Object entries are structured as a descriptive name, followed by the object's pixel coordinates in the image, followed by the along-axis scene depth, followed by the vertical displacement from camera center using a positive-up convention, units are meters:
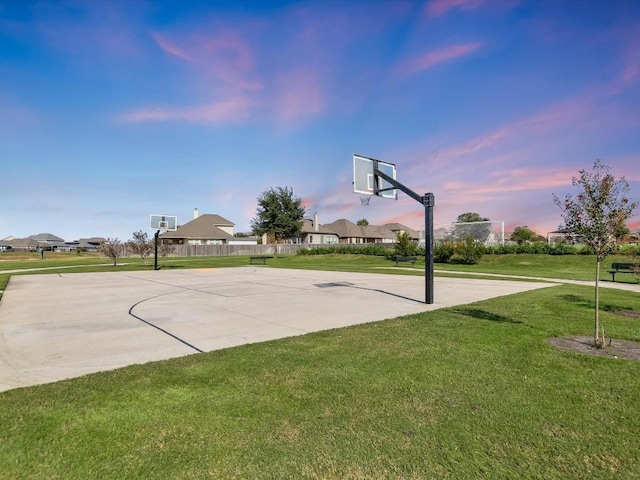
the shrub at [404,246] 33.78 +0.05
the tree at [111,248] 28.06 -0.10
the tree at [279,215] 64.38 +5.43
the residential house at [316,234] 76.81 +2.63
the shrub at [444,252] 30.73 -0.44
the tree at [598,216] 5.62 +0.46
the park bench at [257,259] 34.33 -1.15
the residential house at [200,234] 62.62 +2.22
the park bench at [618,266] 16.14 -0.85
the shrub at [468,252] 29.86 -0.43
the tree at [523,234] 74.00 +2.50
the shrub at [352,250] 39.84 -0.43
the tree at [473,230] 42.94 +1.92
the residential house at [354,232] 78.06 +3.07
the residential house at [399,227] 95.70 +5.00
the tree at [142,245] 26.98 +0.12
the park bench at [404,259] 27.30 -0.90
